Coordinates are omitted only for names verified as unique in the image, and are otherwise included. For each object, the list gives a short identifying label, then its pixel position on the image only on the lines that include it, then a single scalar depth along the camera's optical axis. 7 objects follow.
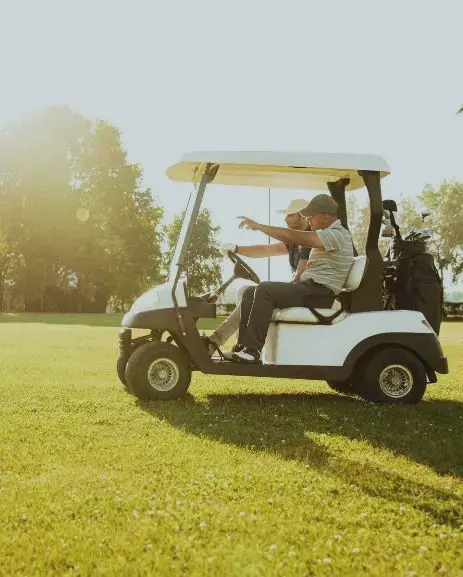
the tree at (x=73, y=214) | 49.09
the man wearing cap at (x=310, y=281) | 6.89
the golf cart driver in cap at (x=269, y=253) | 7.46
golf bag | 7.50
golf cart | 7.07
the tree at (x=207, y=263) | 68.56
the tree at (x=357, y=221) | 47.38
